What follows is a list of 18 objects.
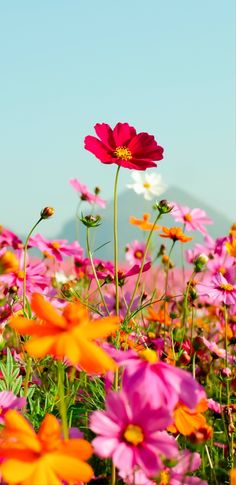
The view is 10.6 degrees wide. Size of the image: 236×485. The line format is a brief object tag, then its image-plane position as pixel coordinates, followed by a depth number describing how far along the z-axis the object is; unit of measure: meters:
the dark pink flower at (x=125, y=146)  1.39
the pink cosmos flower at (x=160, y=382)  0.89
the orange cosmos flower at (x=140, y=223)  1.84
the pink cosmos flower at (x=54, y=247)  1.74
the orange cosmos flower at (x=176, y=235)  1.65
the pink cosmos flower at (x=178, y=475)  1.05
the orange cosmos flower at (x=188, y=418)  1.07
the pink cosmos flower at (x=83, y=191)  2.01
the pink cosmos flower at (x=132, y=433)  0.88
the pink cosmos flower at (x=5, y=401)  1.20
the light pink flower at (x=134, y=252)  2.16
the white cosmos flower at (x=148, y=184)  1.99
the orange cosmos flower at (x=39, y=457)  0.80
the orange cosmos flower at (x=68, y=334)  0.81
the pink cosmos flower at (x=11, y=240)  1.92
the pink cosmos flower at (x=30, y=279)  1.55
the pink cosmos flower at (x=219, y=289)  1.46
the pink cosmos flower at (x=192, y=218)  1.83
